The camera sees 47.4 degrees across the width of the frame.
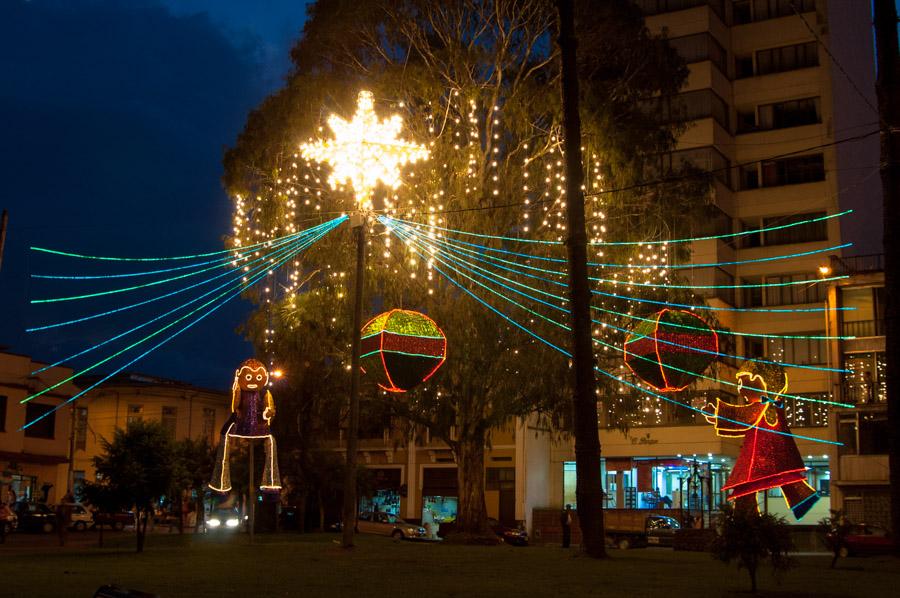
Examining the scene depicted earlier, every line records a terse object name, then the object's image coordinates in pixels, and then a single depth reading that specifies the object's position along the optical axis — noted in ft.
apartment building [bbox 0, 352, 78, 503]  149.59
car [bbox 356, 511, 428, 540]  134.72
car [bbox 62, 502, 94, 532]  143.74
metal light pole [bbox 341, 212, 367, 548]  65.16
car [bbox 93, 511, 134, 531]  124.73
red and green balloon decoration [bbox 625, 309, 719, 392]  64.85
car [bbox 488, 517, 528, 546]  133.39
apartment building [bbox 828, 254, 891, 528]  128.57
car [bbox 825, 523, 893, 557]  108.68
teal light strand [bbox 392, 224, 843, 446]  78.23
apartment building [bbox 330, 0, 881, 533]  149.18
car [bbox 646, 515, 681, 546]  129.70
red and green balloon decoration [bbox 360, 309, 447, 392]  67.41
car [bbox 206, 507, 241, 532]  123.92
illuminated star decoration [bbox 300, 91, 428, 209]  76.07
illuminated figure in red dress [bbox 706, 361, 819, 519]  76.23
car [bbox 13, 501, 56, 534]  128.47
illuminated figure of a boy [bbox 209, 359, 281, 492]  80.64
